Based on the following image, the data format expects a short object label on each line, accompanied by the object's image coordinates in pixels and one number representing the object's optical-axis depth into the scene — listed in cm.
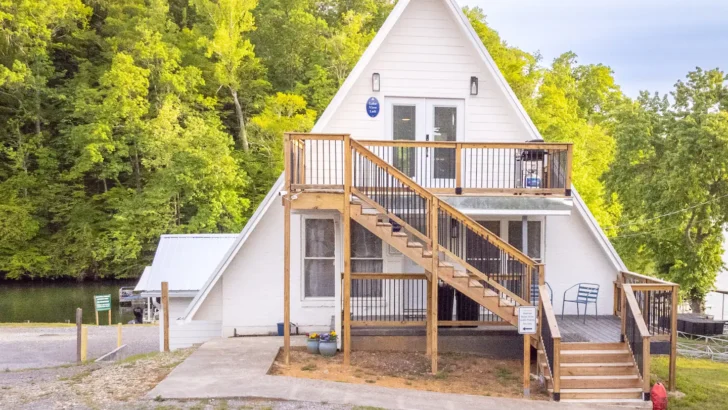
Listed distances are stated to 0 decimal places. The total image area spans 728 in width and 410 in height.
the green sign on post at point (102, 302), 1802
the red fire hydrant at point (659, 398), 854
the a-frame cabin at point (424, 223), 1148
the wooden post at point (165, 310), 1314
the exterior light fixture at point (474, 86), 1302
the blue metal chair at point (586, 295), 1253
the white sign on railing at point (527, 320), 938
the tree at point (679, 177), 2388
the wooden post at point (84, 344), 1587
